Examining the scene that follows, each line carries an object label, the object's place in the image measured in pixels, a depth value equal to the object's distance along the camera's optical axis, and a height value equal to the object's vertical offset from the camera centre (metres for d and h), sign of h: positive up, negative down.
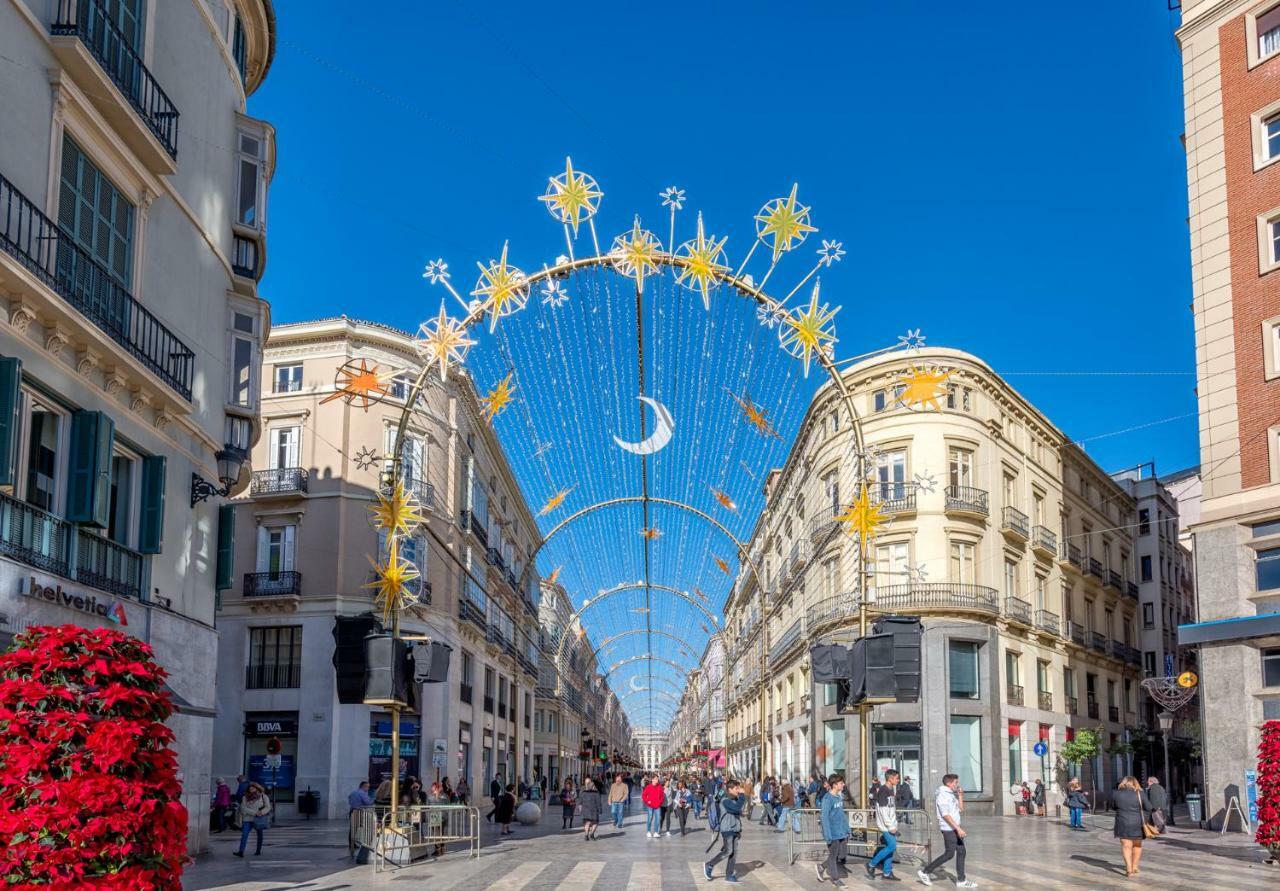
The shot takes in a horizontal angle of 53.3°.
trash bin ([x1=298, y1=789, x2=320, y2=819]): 38.34 -4.21
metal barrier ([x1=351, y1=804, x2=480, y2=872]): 19.84 -2.75
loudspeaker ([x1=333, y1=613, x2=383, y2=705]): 19.84 +0.06
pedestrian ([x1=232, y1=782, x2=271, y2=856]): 21.91 -2.55
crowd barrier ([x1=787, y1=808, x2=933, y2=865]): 20.28 -2.79
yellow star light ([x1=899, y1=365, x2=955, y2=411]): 20.03 +4.49
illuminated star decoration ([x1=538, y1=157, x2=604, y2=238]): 19.55 +7.10
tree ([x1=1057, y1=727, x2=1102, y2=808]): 45.16 -2.66
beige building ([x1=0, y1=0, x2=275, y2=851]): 15.12 +4.83
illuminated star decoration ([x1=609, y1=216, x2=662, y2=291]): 21.20 +6.78
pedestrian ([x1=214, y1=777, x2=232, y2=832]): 29.83 -3.32
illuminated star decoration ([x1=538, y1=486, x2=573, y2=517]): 34.75 +4.42
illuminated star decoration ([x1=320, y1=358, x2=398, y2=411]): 21.08 +4.62
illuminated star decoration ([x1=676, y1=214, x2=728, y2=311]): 20.97 +6.60
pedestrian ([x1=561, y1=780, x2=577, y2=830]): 34.37 -3.74
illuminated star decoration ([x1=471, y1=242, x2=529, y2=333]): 21.27 +6.24
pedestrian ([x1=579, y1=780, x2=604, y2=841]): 28.78 -3.13
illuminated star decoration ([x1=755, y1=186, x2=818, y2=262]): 19.81 +6.85
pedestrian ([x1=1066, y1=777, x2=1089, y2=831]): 35.12 -3.65
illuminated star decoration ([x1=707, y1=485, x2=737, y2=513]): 36.72 +4.76
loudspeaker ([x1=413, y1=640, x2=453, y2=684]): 20.08 +0.03
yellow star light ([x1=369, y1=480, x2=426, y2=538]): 21.66 +2.52
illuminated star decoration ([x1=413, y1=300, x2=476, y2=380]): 21.55 +5.39
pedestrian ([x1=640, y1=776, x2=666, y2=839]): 29.31 -3.03
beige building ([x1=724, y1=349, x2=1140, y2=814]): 44.28 +3.45
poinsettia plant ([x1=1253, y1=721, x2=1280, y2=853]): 20.69 -1.85
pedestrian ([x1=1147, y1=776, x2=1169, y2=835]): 29.83 -2.94
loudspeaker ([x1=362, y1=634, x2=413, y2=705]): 19.42 -0.13
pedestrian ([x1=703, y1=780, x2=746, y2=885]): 18.96 -2.40
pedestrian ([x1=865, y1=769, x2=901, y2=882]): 18.41 -2.38
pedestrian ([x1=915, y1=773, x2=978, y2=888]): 17.09 -2.03
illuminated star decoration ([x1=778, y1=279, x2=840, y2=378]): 21.25 +5.62
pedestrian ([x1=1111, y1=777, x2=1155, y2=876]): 19.05 -2.21
